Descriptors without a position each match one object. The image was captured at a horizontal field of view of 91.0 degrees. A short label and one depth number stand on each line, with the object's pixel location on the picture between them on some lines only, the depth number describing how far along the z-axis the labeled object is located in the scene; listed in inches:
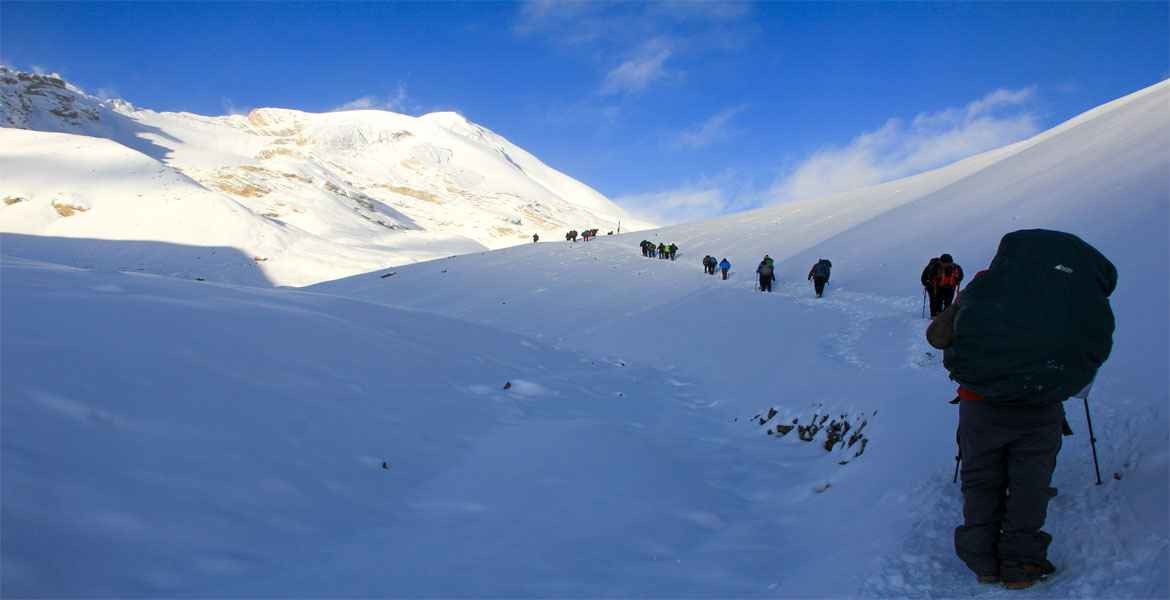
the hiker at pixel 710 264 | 1059.9
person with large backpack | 123.6
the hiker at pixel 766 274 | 812.0
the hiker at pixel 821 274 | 694.5
